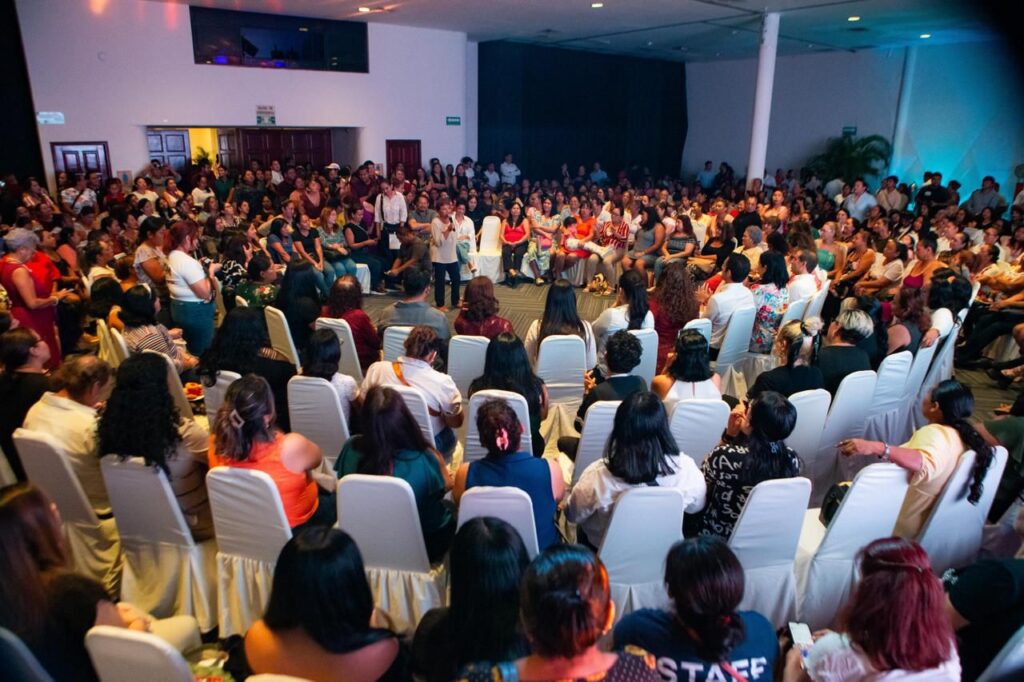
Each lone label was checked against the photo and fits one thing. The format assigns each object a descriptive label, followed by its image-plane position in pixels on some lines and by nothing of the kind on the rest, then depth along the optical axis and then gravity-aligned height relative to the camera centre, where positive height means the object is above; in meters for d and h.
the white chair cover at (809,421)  3.47 -1.32
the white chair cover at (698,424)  3.38 -1.28
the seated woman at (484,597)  1.82 -1.14
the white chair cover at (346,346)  4.60 -1.22
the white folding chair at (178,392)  4.00 -1.36
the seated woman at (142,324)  4.42 -1.06
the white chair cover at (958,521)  2.79 -1.48
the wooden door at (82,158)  10.14 +0.04
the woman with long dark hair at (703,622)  1.70 -1.14
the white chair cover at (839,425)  3.81 -1.48
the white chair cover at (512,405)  3.16 -1.13
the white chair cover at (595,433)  3.27 -1.30
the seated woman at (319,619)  1.78 -1.20
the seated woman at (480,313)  4.79 -1.05
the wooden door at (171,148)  11.40 +0.23
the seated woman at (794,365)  3.84 -1.12
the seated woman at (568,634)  1.58 -1.09
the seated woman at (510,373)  3.60 -1.09
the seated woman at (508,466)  2.59 -1.15
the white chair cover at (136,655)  1.62 -1.17
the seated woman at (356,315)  4.79 -1.07
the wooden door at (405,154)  13.90 +0.20
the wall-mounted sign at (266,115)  12.07 +0.83
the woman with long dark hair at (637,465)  2.61 -1.15
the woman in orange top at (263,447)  2.70 -1.15
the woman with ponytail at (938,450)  2.77 -1.14
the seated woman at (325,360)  3.61 -1.03
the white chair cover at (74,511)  2.70 -1.46
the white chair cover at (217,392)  3.77 -1.30
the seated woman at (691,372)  3.54 -1.07
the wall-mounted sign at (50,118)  9.91 +0.61
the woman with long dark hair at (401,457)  2.68 -1.17
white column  11.38 +1.15
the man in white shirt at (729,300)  5.37 -1.03
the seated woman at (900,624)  1.70 -1.13
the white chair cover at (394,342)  4.62 -1.21
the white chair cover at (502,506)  2.40 -1.20
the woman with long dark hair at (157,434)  2.66 -1.07
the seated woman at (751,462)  2.69 -1.18
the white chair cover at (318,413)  3.56 -1.33
